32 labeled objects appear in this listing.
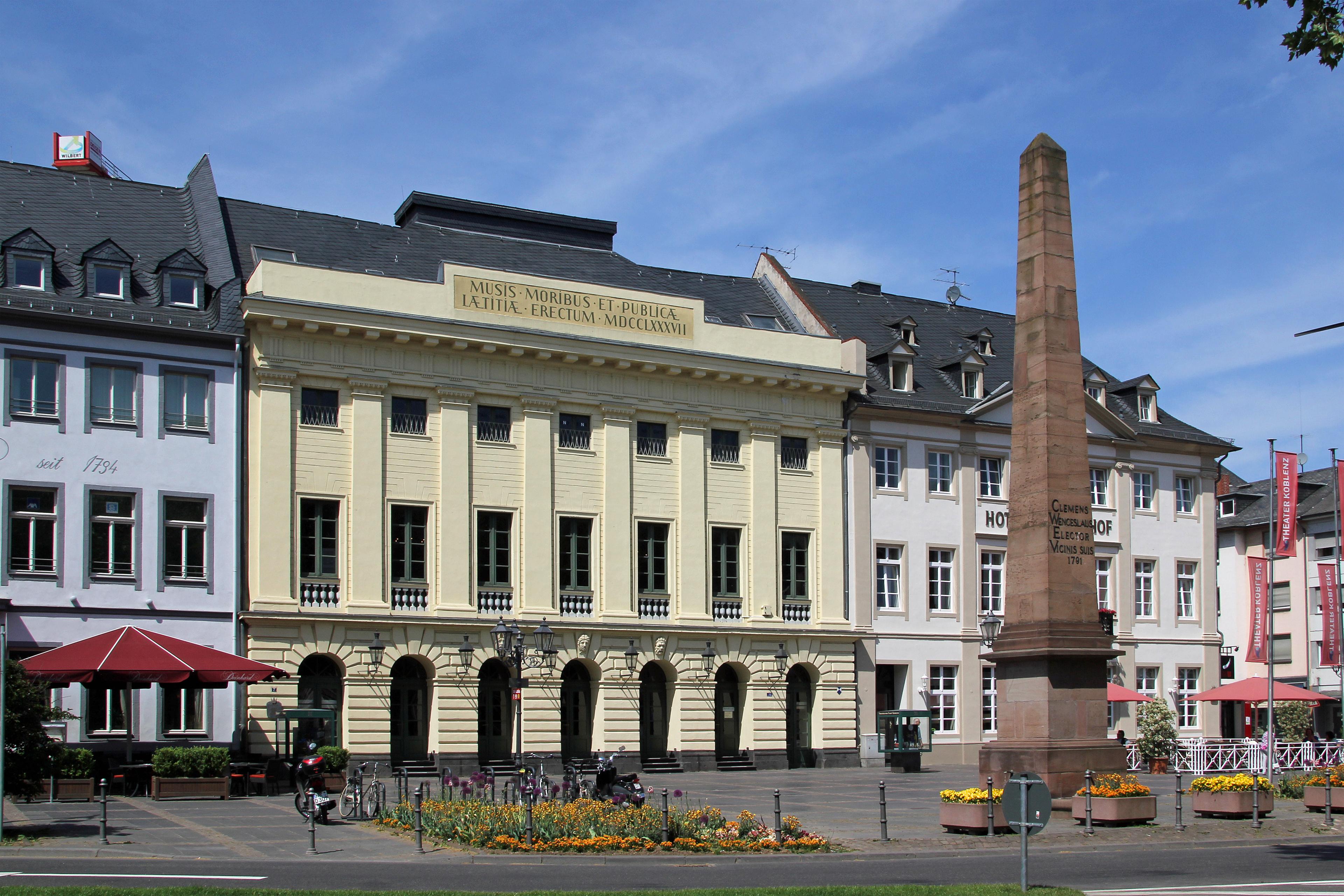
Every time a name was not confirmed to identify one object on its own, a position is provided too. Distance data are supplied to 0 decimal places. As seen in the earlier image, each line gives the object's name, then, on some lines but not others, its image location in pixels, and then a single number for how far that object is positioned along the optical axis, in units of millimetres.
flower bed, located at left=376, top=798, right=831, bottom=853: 21344
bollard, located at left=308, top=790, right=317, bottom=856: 20781
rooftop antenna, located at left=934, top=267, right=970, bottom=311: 56125
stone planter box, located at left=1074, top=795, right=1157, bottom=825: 24047
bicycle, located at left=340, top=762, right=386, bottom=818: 25859
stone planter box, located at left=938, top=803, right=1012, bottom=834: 23047
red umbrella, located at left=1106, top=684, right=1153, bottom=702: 44562
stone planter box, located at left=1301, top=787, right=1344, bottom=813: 26469
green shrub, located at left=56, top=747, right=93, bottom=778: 28469
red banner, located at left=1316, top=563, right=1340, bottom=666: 52281
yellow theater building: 37438
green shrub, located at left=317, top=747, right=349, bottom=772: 31484
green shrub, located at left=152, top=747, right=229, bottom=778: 29594
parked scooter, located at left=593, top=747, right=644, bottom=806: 24156
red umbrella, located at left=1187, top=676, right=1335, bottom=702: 42750
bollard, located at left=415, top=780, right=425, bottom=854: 21047
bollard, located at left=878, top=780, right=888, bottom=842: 22328
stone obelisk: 26031
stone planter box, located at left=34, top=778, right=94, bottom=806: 28484
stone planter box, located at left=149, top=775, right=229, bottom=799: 29438
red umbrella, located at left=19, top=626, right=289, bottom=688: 29359
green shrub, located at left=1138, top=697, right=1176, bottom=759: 41969
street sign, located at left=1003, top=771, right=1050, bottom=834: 14562
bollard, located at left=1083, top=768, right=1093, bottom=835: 23531
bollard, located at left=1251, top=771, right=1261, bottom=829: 24844
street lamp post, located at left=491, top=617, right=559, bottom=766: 28281
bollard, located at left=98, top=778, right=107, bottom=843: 21438
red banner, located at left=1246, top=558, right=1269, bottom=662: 52719
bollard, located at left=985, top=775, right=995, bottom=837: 22828
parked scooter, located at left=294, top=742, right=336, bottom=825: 24312
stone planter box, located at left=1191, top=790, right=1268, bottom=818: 25406
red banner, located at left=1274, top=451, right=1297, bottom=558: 50125
